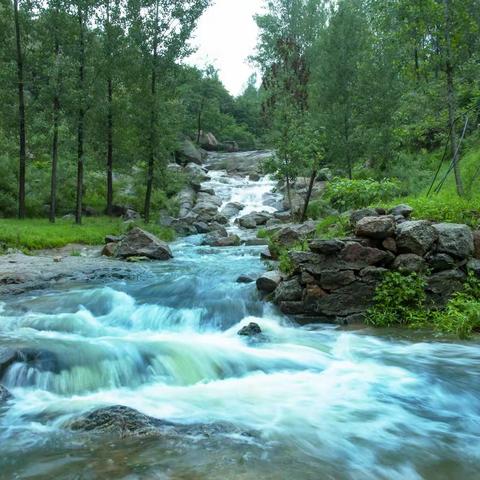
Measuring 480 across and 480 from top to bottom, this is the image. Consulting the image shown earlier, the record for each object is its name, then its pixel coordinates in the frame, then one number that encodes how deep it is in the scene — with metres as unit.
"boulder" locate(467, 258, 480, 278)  10.01
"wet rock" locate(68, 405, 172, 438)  5.22
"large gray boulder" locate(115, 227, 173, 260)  17.64
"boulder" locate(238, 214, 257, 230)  28.31
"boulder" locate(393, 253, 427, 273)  9.94
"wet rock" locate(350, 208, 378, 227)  11.44
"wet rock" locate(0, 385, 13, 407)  6.31
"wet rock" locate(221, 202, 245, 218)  31.81
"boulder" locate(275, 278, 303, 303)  10.39
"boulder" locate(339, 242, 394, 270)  10.07
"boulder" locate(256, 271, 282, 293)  11.03
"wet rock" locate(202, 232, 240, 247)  21.53
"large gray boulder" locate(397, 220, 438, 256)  9.94
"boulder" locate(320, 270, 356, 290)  10.02
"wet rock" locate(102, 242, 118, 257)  18.50
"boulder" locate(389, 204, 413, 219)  11.38
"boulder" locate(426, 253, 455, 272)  9.92
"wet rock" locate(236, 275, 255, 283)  12.32
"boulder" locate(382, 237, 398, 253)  10.14
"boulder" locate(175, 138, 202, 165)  47.28
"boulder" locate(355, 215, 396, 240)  10.08
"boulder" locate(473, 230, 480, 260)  10.34
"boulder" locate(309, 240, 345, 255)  10.13
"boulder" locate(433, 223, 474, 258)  9.95
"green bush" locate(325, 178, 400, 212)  15.55
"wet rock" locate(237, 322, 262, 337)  9.31
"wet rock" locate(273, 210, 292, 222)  29.02
